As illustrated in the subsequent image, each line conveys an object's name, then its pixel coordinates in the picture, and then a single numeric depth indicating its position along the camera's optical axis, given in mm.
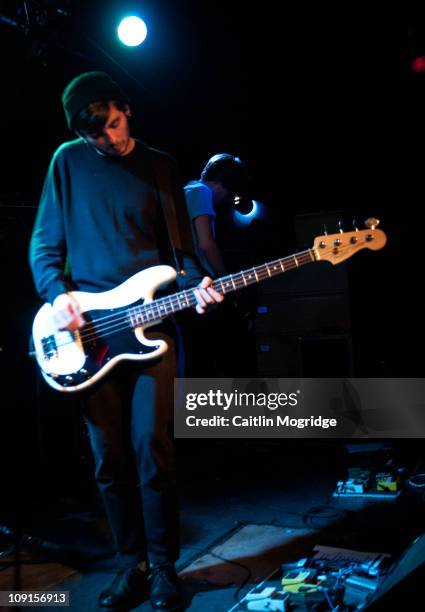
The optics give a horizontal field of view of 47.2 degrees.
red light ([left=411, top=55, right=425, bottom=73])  5461
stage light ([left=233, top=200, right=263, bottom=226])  7242
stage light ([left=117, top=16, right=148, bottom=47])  5352
